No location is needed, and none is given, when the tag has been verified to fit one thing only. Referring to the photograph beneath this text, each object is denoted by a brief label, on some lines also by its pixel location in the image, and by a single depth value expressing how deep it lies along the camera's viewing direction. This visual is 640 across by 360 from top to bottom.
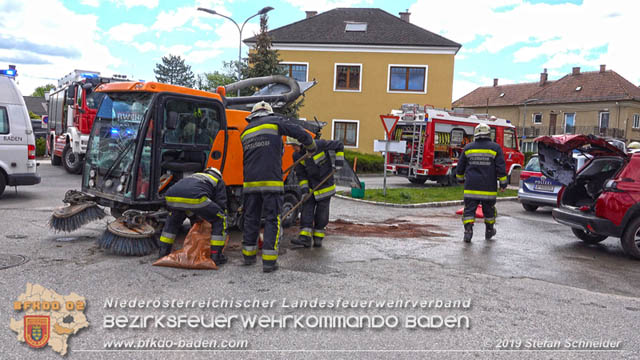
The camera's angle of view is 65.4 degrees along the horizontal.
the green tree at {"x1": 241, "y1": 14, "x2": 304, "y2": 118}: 24.47
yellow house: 30.44
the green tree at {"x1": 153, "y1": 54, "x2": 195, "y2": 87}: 80.88
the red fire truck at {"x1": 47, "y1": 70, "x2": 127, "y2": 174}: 15.64
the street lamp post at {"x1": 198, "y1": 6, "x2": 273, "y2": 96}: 21.78
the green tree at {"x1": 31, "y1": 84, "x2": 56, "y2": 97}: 108.12
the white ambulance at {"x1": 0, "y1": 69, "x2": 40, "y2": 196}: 10.34
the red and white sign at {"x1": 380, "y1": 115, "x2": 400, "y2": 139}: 13.85
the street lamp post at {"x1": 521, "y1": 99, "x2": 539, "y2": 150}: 52.68
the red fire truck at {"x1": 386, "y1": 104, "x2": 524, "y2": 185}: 18.83
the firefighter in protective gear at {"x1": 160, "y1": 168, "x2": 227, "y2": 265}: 5.84
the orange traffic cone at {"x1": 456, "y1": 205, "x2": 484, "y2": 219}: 11.22
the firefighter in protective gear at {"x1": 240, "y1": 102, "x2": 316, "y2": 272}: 6.04
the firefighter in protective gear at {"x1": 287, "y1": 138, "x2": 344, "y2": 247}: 7.36
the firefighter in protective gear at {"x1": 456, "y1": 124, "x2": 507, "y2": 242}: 8.33
